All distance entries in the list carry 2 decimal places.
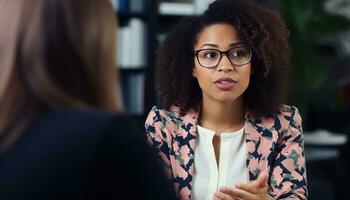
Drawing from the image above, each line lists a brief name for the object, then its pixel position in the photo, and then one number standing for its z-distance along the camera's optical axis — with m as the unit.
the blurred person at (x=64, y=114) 1.68
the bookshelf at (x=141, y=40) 4.57
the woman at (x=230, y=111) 2.34
